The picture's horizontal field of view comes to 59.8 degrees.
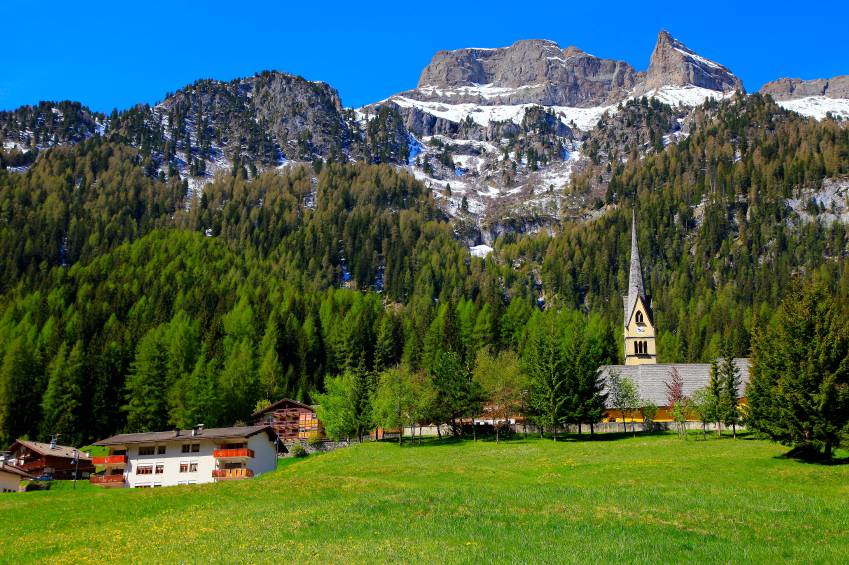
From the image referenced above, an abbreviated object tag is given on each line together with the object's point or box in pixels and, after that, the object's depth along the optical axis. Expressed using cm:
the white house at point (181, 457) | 7162
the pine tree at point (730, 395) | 6931
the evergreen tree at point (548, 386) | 7675
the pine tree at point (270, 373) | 11550
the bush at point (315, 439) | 8562
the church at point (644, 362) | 9812
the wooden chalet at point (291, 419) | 10019
